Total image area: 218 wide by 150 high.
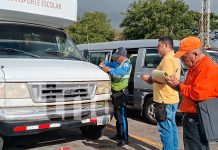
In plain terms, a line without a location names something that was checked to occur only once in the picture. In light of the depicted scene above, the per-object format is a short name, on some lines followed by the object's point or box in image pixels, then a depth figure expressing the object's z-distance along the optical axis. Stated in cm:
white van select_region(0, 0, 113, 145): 331
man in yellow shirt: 334
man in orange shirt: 235
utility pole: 2240
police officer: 416
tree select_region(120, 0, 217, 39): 2200
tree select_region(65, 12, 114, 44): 2724
